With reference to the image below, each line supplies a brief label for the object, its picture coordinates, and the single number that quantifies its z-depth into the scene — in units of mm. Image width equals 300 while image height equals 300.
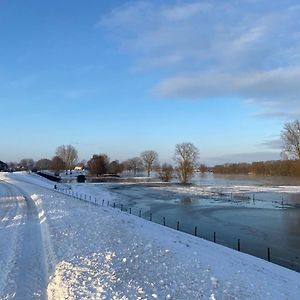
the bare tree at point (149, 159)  147082
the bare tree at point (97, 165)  125844
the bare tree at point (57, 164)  133575
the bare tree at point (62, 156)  147827
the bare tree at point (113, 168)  142695
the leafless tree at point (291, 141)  74193
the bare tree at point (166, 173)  92911
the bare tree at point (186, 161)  88319
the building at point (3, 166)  123916
